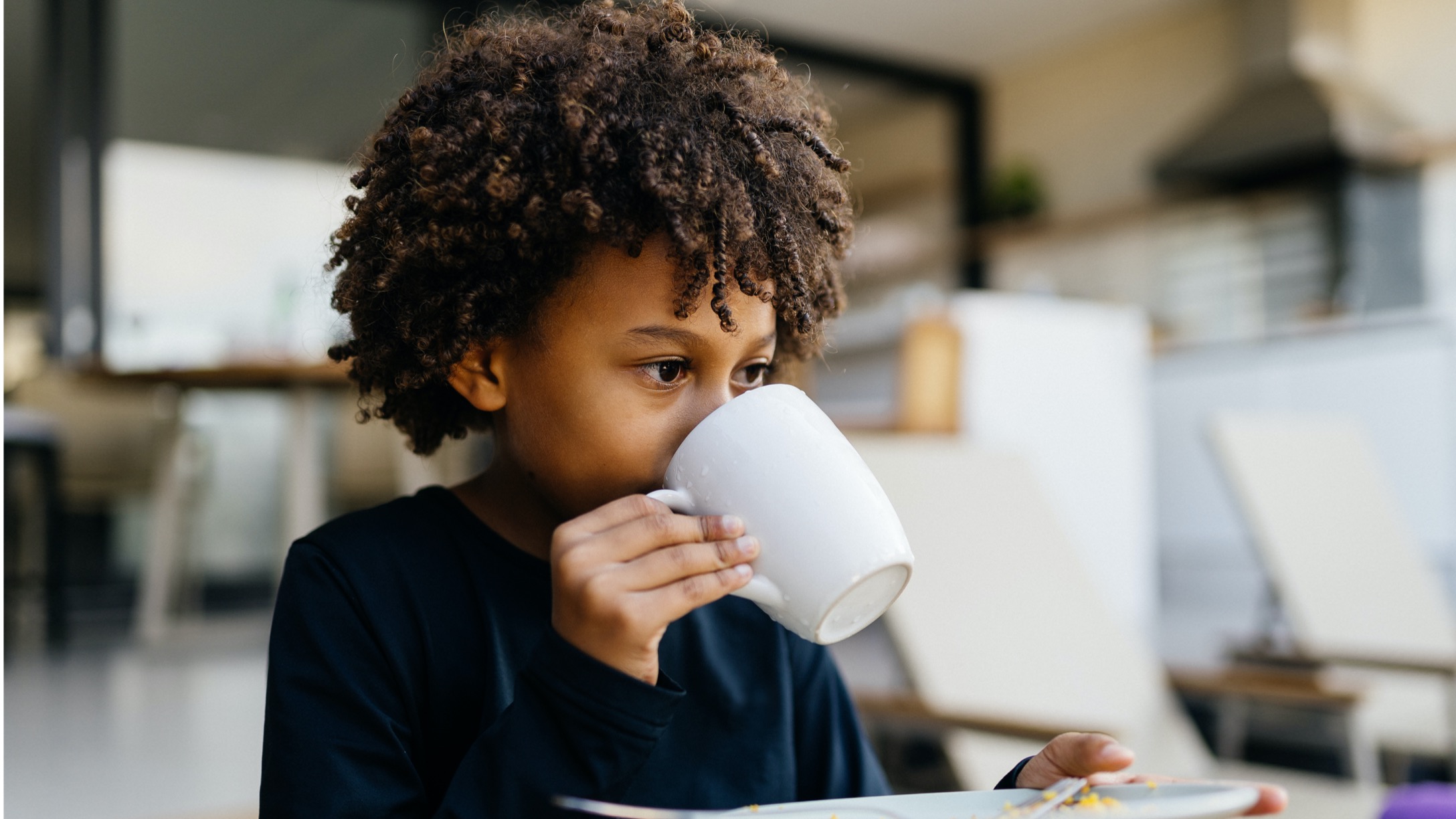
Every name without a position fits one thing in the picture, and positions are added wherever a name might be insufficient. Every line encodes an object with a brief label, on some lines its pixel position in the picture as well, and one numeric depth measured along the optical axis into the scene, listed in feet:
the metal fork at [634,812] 1.34
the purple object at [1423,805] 2.54
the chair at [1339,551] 7.33
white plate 1.42
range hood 16.53
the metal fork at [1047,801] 1.53
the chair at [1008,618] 5.24
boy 1.64
